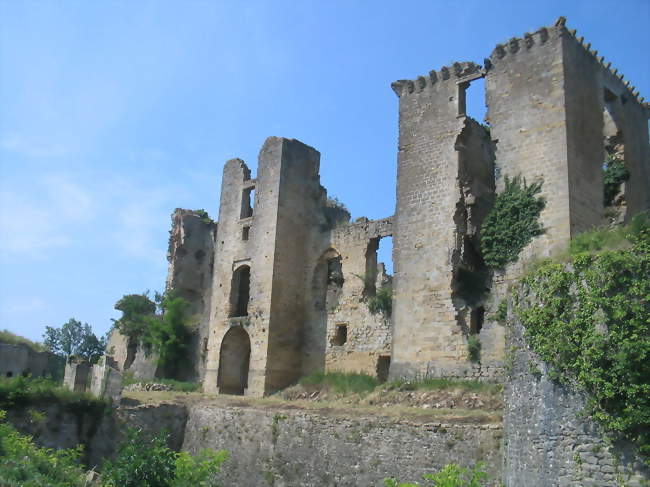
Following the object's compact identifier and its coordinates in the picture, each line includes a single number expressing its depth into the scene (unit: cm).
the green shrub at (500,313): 1580
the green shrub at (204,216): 3238
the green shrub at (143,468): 912
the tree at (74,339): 5206
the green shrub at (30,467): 852
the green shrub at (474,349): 1633
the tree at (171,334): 2673
